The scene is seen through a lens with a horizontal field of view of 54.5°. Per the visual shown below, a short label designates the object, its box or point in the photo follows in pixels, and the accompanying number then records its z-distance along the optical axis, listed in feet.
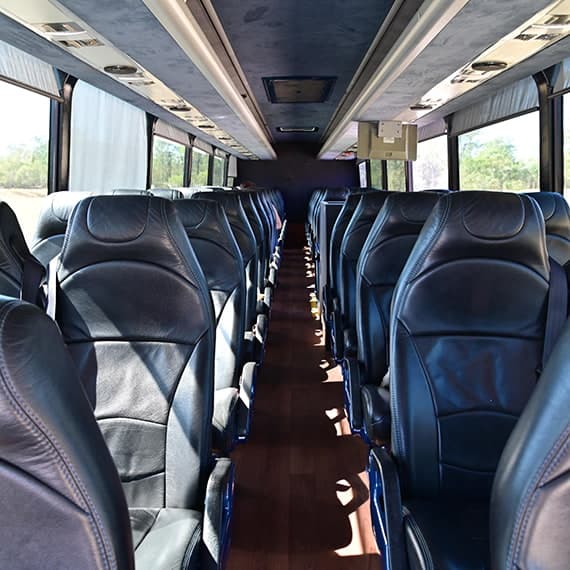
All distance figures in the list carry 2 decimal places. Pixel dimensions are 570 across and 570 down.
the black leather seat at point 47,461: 2.12
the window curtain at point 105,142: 15.62
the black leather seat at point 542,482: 2.66
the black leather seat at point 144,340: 5.57
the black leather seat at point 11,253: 6.49
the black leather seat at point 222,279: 8.49
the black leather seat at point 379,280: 8.80
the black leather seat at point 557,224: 11.05
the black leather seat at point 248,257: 11.49
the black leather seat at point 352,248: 11.73
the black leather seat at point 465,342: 5.91
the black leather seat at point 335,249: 13.76
